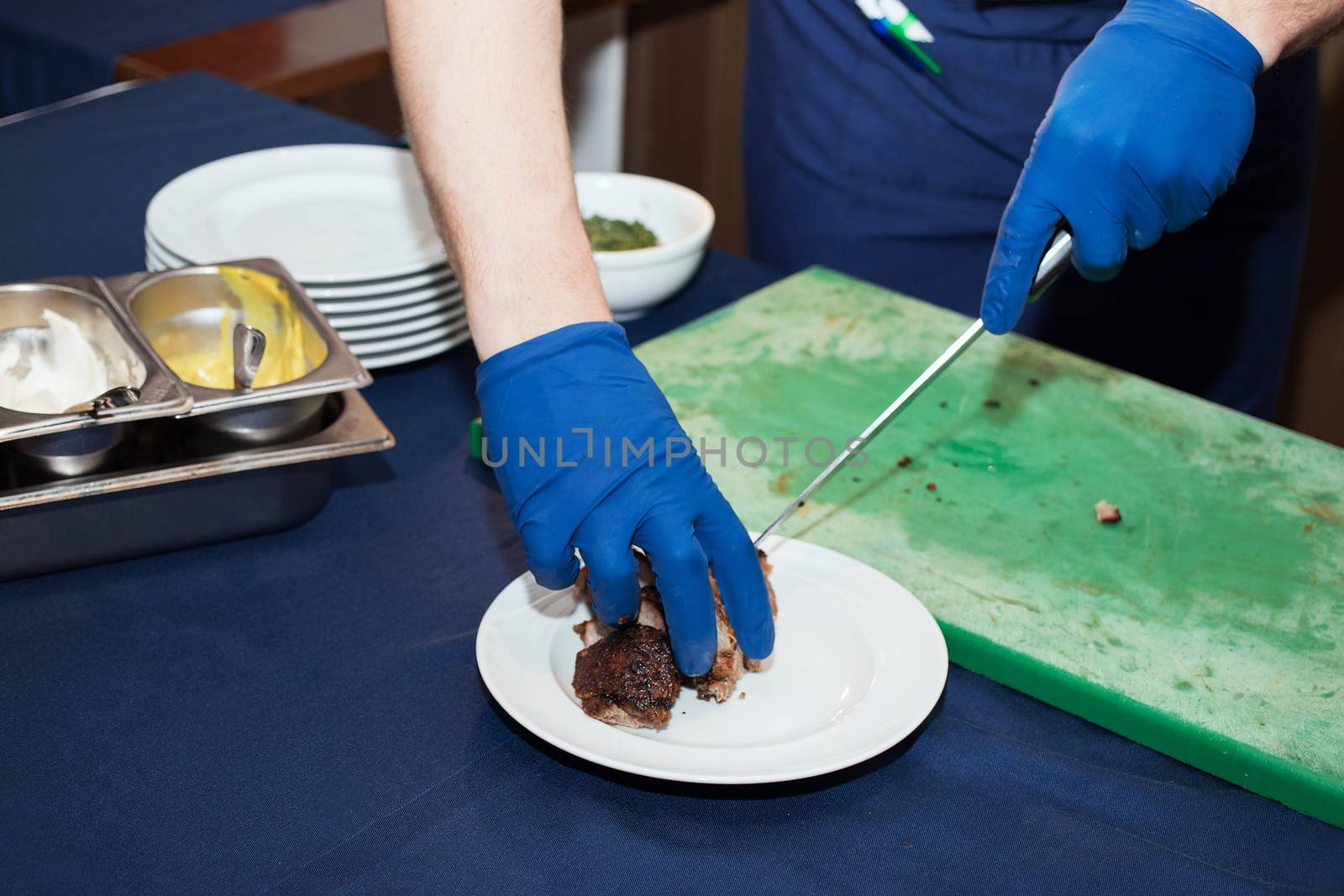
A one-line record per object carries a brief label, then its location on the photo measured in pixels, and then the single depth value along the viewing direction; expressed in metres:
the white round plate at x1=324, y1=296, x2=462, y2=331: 1.43
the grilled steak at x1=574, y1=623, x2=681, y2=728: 0.96
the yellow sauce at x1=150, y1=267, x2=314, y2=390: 1.30
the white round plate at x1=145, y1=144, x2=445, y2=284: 1.58
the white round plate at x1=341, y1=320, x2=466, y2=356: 1.46
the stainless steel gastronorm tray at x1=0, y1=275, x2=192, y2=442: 1.04
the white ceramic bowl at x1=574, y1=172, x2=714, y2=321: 1.56
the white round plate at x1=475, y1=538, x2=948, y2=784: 0.92
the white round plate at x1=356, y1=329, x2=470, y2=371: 1.47
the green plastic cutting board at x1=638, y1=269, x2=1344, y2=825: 1.04
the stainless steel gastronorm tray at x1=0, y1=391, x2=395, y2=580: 1.07
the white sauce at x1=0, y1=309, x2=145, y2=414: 1.19
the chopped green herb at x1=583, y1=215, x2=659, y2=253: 1.63
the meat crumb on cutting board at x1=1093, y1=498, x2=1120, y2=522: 1.28
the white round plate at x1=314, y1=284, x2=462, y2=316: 1.41
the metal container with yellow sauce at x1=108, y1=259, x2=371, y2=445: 1.28
